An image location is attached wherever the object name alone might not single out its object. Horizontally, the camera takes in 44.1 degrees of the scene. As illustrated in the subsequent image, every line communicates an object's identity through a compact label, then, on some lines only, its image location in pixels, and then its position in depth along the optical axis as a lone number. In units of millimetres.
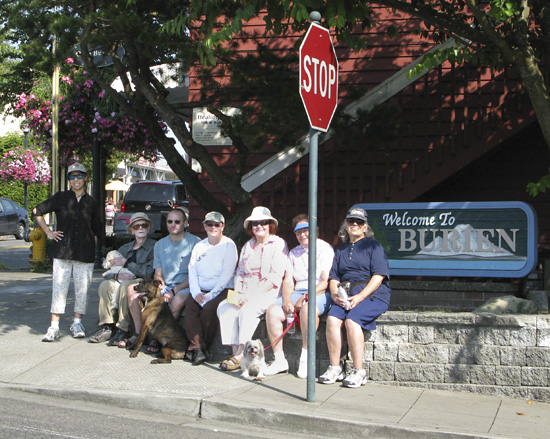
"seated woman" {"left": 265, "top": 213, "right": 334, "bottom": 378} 6559
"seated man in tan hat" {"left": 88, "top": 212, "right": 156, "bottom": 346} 7488
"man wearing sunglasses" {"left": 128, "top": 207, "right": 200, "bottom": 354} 7574
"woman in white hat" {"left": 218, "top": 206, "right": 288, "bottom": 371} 6668
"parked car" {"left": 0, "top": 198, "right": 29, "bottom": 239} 27438
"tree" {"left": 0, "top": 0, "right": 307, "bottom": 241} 7898
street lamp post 34112
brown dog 6992
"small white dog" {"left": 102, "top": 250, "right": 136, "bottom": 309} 7570
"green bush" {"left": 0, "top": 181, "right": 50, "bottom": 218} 37906
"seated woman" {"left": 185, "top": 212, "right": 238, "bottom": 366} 7008
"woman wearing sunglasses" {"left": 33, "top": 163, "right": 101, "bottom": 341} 7711
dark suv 19562
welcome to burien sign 7285
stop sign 5316
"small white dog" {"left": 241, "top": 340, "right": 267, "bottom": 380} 6285
